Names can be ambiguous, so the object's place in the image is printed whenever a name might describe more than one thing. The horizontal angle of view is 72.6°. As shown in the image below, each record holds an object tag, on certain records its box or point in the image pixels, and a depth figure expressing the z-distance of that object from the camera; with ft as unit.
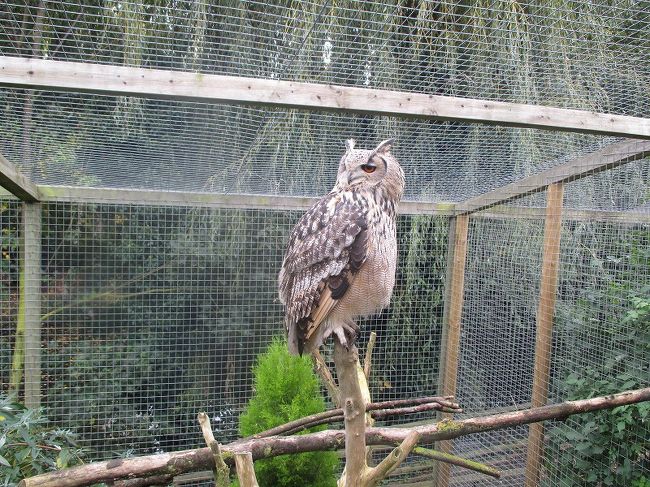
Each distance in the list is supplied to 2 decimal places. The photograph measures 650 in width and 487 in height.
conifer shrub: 6.69
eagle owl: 4.52
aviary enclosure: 4.83
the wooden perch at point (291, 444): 3.84
